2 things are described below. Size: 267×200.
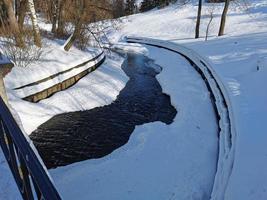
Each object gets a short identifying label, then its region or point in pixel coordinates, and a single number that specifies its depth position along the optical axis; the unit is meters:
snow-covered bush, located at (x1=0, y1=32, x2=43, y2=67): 8.74
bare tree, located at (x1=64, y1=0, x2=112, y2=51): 11.20
